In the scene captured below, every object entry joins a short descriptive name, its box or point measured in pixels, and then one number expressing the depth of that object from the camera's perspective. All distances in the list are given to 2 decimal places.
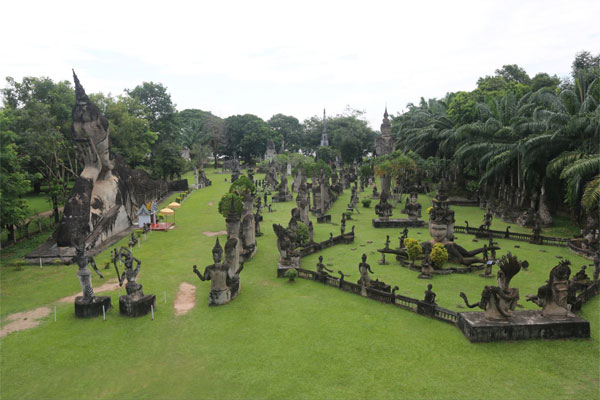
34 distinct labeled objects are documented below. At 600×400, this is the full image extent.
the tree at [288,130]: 109.50
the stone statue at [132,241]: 26.34
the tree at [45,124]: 32.59
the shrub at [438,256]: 20.04
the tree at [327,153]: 87.94
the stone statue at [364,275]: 16.84
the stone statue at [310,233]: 26.22
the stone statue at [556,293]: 12.73
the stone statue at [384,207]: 32.37
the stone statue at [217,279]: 16.33
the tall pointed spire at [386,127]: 78.81
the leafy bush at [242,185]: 35.28
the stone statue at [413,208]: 31.83
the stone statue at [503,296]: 12.70
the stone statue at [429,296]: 14.30
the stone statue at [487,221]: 27.70
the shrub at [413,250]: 20.66
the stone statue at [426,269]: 19.41
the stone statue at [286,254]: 20.41
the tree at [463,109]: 41.94
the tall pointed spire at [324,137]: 97.94
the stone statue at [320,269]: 18.92
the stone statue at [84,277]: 15.58
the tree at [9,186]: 22.50
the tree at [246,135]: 92.31
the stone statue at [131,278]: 15.48
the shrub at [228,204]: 26.17
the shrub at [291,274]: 19.09
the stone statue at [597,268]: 17.72
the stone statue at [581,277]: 16.71
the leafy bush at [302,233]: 25.92
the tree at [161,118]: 58.34
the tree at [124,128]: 47.19
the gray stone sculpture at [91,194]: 24.34
